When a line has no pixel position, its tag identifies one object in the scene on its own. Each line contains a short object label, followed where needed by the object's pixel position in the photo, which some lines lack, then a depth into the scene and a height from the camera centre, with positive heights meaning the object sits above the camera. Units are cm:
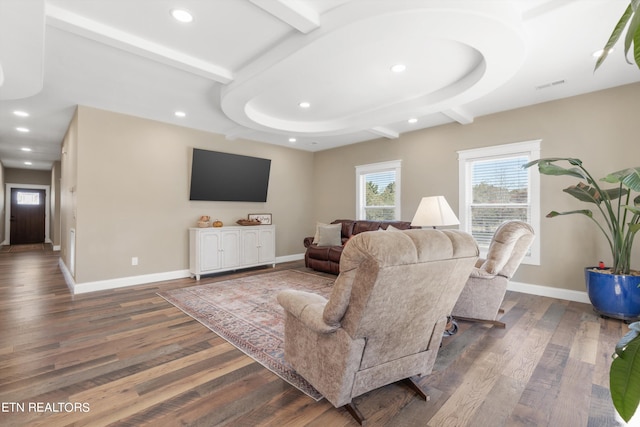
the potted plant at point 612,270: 301 -63
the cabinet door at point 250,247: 555 -66
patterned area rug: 234 -113
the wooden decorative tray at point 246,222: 577 -19
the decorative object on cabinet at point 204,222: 520 -18
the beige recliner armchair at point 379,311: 141 -56
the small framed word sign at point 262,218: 611 -12
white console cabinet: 500 -66
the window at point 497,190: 412 +35
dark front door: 976 -15
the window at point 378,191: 566 +44
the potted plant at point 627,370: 59 -34
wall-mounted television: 525 +67
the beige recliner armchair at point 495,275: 281 -61
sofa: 523 -53
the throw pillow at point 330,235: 563 -44
